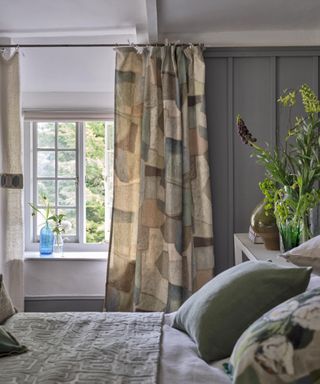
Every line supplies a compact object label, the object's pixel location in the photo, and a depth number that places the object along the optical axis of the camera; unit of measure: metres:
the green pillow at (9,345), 1.39
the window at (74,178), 3.94
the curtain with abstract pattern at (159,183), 3.34
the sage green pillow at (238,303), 1.37
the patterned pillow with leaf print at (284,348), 0.93
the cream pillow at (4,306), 1.73
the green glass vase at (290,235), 2.30
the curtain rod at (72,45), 3.40
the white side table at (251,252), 2.30
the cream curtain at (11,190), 3.54
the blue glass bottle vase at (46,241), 3.81
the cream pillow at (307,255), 1.72
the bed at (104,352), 1.22
